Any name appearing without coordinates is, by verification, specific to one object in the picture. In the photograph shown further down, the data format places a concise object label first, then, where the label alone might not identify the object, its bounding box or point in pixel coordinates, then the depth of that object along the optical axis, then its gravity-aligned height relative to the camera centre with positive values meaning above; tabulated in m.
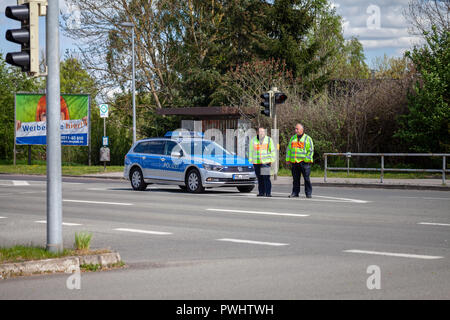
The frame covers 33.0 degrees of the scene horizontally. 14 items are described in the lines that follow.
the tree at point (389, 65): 53.81 +6.90
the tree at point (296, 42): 41.62 +6.23
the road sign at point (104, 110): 35.16 +2.11
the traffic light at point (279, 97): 25.72 +1.95
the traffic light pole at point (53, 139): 9.27 +0.21
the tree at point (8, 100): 50.03 +3.71
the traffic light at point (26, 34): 9.08 +1.46
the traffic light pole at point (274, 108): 26.02 +1.61
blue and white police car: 21.48 -0.28
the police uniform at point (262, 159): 20.15 -0.11
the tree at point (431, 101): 28.97 +2.06
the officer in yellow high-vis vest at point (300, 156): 19.69 -0.04
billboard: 44.38 +2.18
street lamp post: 35.28 +2.98
